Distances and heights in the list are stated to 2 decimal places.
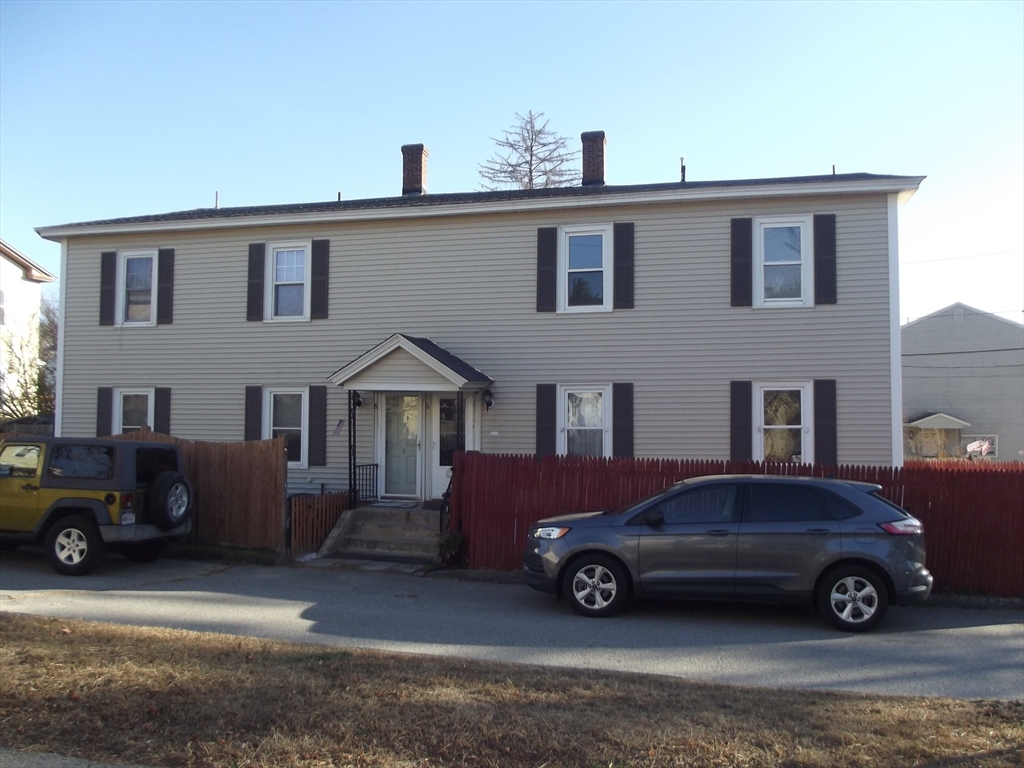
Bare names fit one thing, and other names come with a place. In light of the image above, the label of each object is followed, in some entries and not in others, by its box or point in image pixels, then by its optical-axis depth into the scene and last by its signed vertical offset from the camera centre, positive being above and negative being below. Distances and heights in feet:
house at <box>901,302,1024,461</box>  126.95 +8.42
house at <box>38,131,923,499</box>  47.37 +6.72
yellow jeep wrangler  38.93 -2.95
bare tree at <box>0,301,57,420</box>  95.91 +6.41
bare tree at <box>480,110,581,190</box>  127.34 +40.70
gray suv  29.99 -3.85
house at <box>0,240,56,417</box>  94.17 +12.60
